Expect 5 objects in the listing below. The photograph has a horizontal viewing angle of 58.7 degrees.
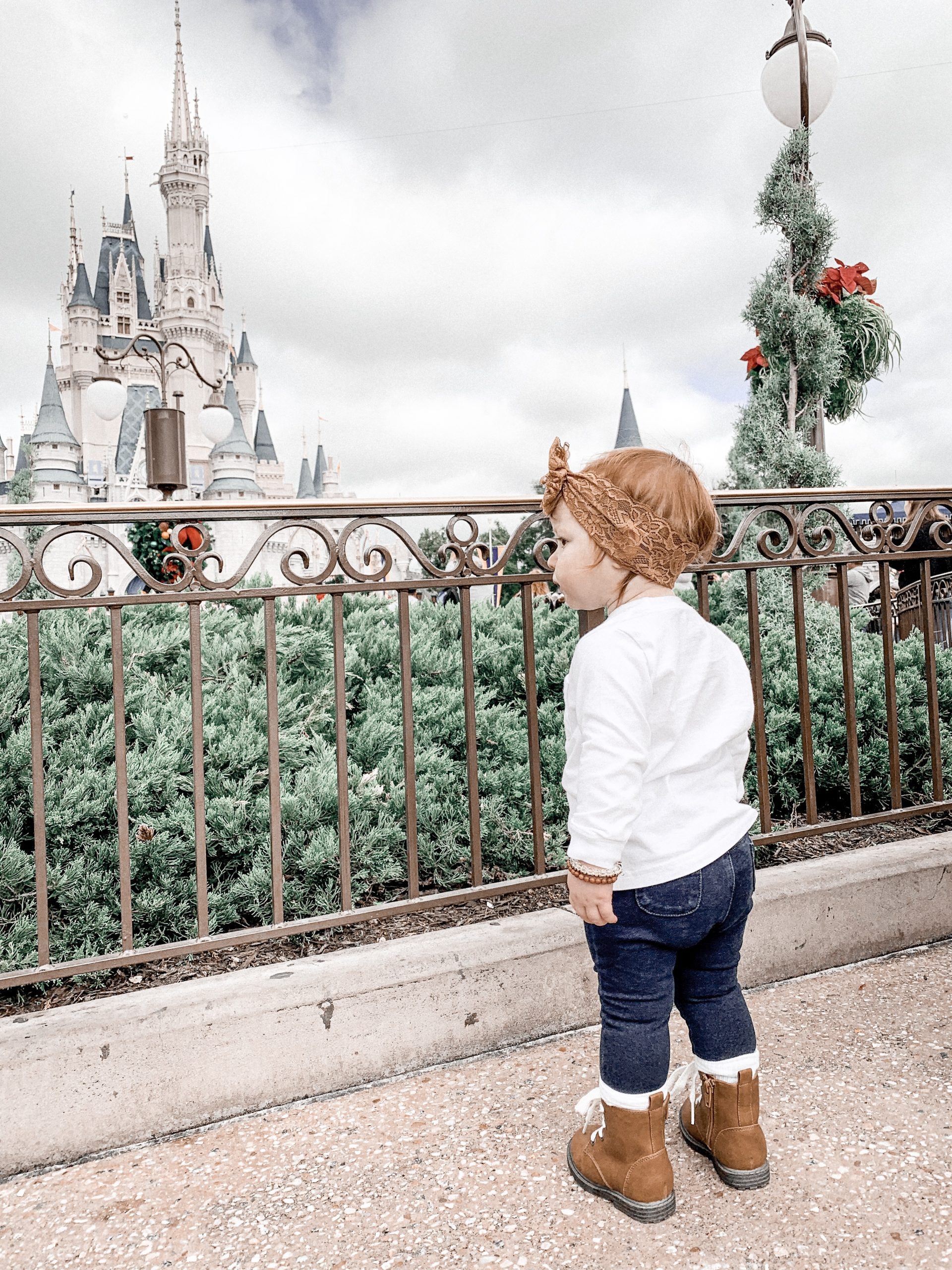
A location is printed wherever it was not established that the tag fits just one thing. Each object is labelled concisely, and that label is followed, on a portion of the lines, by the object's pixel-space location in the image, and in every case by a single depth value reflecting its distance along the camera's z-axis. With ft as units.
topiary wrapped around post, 12.73
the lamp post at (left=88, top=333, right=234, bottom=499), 24.68
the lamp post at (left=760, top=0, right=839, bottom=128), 13.97
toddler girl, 4.61
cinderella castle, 234.38
